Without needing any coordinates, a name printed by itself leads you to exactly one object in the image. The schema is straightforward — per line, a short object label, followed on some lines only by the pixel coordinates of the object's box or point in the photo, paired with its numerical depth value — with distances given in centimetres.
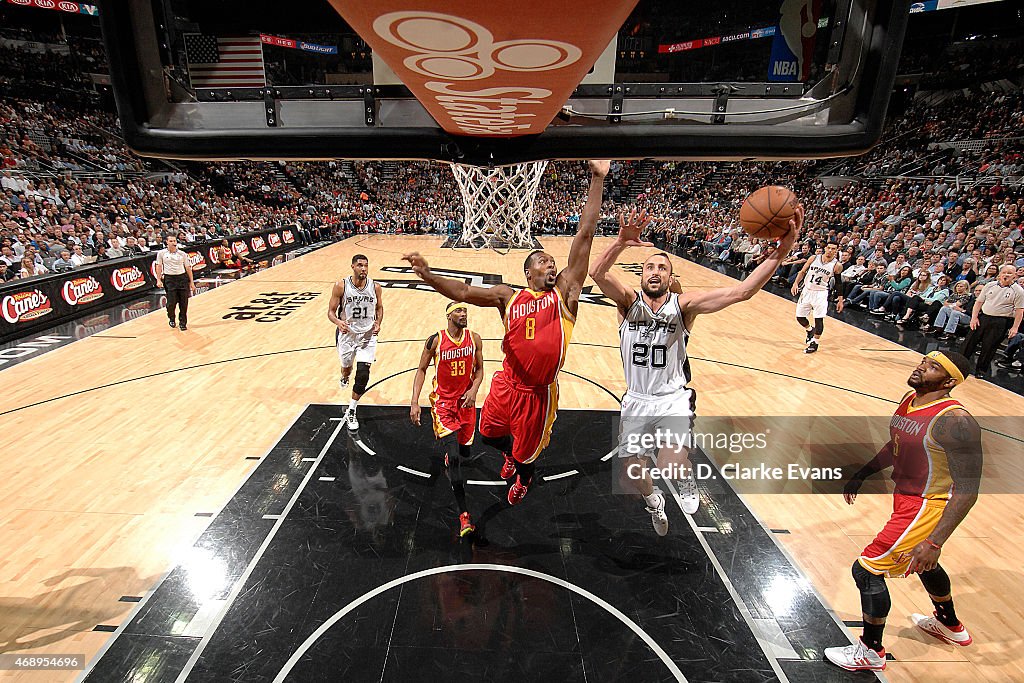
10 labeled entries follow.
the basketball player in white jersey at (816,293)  892
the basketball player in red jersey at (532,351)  387
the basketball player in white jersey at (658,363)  394
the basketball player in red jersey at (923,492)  279
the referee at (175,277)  884
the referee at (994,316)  768
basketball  342
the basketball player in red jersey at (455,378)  446
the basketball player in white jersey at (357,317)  599
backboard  171
